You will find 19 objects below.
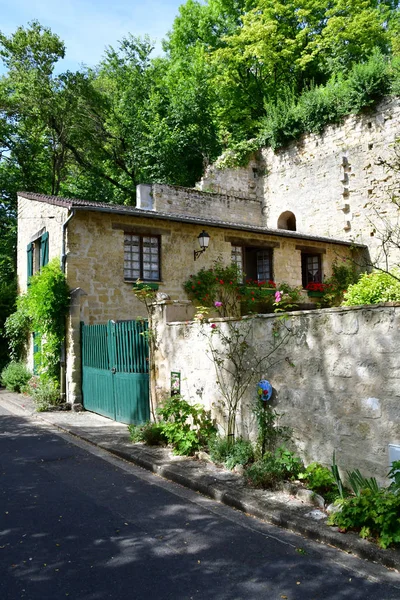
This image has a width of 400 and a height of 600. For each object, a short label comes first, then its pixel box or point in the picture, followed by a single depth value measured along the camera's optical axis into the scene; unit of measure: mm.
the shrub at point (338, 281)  14984
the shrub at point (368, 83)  17594
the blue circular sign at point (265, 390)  5504
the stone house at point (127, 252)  10836
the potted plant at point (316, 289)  14961
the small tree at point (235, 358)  5579
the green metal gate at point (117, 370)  8242
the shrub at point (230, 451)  5613
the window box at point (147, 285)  11349
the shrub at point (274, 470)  4969
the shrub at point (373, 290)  9570
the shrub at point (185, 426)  6359
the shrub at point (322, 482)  4523
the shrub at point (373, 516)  3656
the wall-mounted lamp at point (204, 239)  11875
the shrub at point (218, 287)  12250
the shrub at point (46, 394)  10680
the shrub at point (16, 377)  13758
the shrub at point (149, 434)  7008
